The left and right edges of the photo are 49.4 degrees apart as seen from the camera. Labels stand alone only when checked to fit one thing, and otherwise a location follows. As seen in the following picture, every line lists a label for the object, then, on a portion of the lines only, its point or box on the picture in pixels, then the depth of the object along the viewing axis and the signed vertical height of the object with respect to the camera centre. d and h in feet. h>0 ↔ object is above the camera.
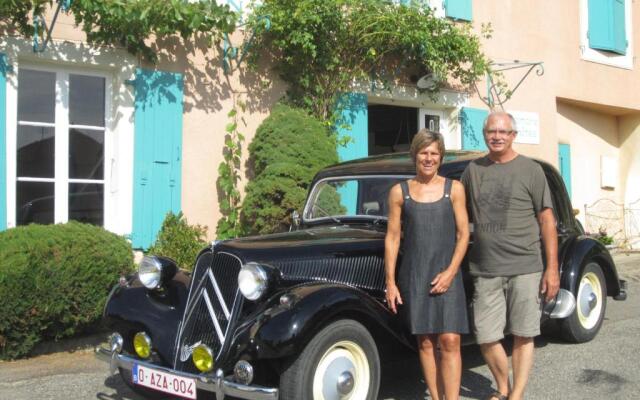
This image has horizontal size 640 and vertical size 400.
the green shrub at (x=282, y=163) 23.38 +1.87
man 12.69 -0.61
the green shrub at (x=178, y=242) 22.30 -0.81
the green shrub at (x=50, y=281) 16.90 -1.62
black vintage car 11.58 -1.82
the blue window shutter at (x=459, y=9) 31.07 +9.40
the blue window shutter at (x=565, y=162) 37.32 +2.94
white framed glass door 22.07 +2.27
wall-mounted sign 33.83 +4.42
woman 12.09 -0.72
